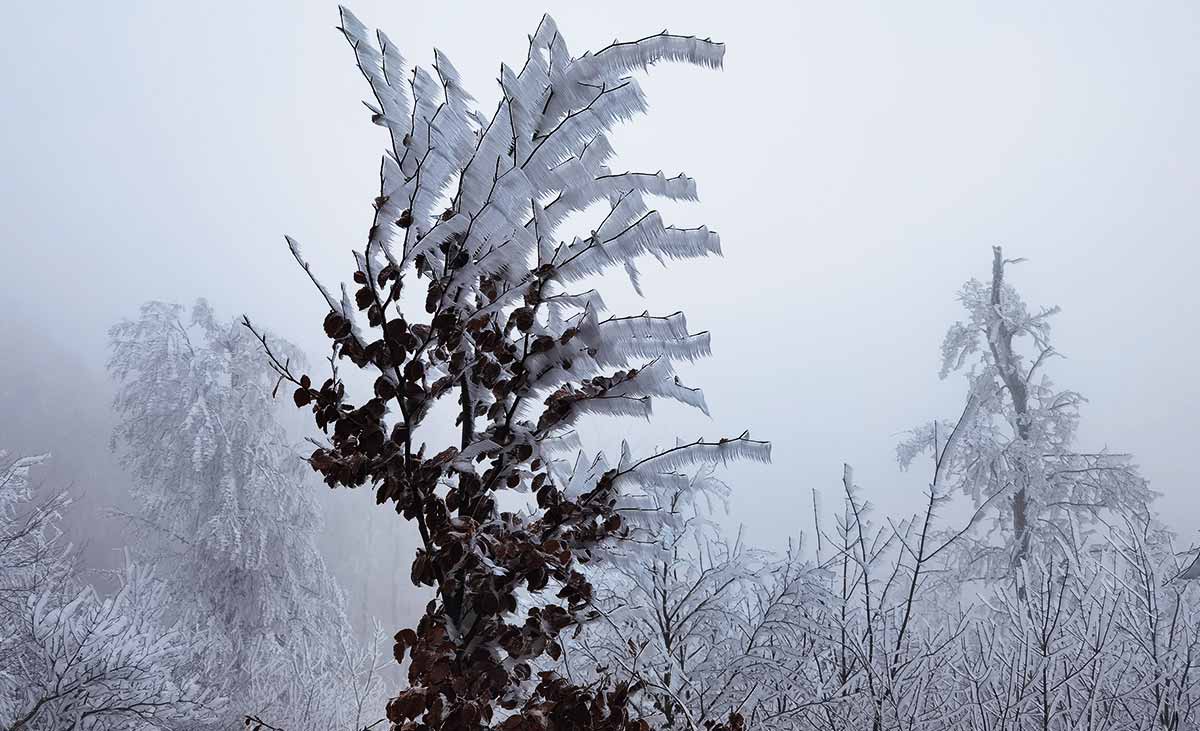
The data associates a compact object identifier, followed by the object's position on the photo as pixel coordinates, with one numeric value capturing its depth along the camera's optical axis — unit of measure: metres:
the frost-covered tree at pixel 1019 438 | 9.10
